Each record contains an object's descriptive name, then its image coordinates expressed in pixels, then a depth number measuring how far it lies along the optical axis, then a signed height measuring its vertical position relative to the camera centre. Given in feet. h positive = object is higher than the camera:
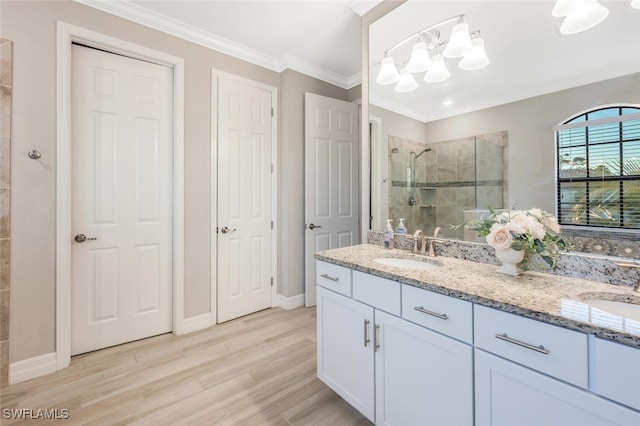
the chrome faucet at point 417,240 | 5.68 -0.55
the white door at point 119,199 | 6.88 +0.37
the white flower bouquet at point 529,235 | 3.74 -0.30
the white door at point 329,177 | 10.14 +1.40
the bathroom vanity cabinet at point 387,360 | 3.53 -2.22
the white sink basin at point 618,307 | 3.11 -1.08
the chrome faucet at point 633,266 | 3.29 -0.65
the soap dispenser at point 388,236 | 6.19 -0.51
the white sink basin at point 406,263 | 5.23 -0.97
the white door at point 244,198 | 8.88 +0.53
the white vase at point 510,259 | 3.89 -0.66
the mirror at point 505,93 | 3.84 +2.11
